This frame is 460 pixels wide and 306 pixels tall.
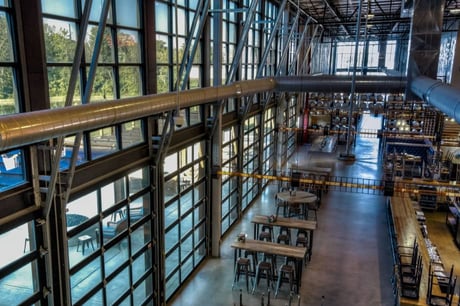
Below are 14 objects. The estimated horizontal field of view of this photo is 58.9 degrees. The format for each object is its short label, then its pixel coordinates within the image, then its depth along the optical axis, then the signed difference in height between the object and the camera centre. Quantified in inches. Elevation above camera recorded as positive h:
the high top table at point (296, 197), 481.1 -153.6
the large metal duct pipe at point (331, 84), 462.0 -18.4
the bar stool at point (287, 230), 436.6 -174.9
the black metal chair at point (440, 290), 296.8 -167.4
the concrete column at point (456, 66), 849.5 +6.3
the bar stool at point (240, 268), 367.9 -181.7
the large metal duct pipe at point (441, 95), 203.8 -15.6
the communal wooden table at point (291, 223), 420.8 -160.6
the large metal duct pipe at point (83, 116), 143.6 -22.3
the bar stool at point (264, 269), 369.1 -181.2
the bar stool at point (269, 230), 425.4 -172.1
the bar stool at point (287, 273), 357.7 -180.4
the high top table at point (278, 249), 362.3 -162.2
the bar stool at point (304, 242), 417.9 -175.3
